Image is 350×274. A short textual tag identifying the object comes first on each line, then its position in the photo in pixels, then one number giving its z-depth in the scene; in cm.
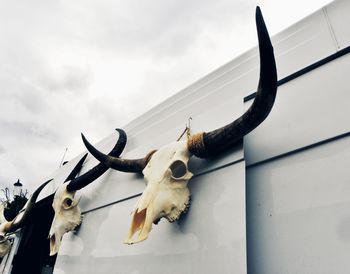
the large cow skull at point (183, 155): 160
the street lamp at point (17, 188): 820
